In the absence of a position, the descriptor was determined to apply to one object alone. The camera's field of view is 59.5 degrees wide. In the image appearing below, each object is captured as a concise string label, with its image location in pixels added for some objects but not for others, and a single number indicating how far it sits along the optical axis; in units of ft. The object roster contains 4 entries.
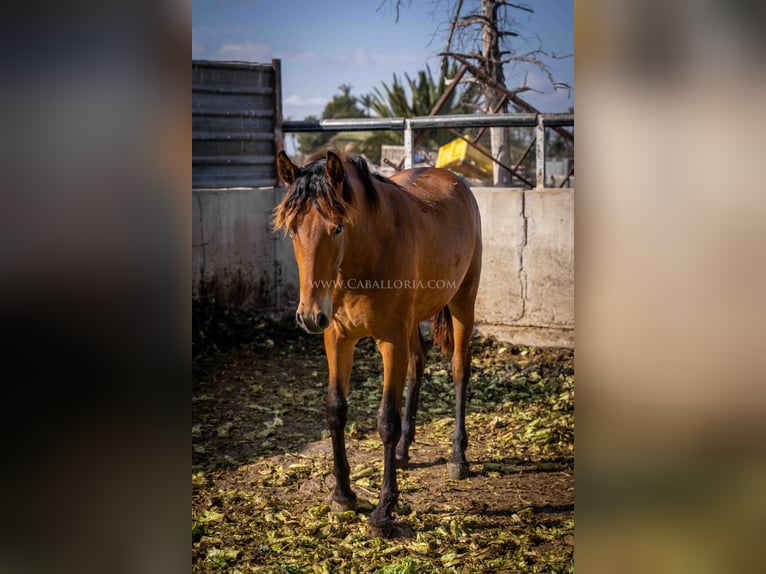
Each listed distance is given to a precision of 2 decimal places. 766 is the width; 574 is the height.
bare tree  23.70
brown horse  9.36
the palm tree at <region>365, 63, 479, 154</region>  43.04
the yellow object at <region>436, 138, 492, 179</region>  26.35
